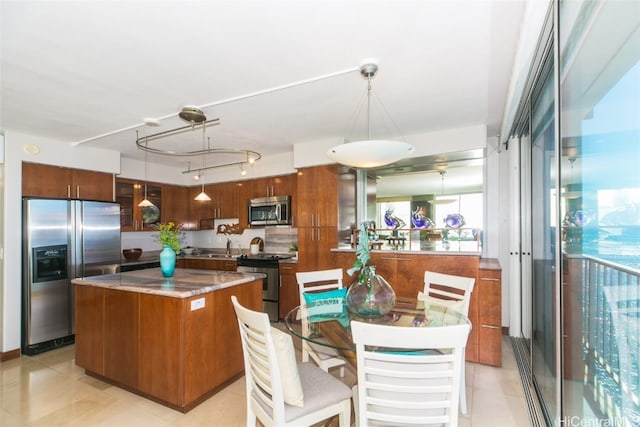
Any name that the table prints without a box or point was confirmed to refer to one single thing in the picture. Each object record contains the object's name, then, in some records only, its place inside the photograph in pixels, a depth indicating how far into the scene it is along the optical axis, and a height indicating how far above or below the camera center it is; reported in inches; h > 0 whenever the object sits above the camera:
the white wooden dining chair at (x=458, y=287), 86.5 -23.0
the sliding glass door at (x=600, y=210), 39.0 +0.8
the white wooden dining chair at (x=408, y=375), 46.5 -25.7
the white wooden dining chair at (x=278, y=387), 55.8 -34.9
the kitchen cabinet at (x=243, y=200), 202.5 +11.7
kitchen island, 87.4 -36.1
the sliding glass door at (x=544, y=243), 73.2 -8.0
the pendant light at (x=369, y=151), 77.3 +17.3
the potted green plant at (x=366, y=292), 77.0 -19.6
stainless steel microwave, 183.9 +4.3
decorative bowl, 186.6 -22.0
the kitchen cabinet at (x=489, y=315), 114.4 -38.0
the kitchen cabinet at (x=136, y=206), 183.5 +7.6
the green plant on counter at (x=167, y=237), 111.2 -7.0
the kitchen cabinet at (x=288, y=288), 166.4 -39.5
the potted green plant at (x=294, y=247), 191.6 -19.5
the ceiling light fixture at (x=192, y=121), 106.3 +36.7
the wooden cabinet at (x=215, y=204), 208.1 +10.0
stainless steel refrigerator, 134.3 -19.5
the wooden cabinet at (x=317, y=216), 154.6 +0.5
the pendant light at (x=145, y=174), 198.7 +29.2
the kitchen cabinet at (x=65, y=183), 139.6 +18.1
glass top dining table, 67.4 -26.4
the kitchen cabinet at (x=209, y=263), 192.2 -30.4
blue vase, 111.6 -16.0
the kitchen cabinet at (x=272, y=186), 187.2 +19.9
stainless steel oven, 171.6 -34.3
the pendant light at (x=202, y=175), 145.2 +31.1
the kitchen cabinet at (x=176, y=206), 212.4 +8.7
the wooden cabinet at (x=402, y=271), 126.4 -23.6
